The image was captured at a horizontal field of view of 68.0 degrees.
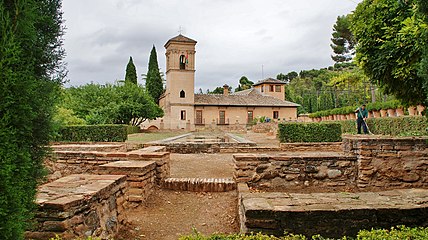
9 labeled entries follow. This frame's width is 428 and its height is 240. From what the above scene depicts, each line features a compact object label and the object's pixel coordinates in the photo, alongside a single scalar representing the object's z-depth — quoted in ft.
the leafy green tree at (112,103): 90.43
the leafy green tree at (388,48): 16.16
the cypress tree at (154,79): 140.36
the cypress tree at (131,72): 135.33
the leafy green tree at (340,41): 100.94
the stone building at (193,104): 128.47
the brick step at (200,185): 18.48
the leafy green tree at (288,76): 311.47
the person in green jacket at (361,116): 43.18
